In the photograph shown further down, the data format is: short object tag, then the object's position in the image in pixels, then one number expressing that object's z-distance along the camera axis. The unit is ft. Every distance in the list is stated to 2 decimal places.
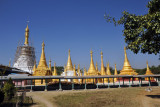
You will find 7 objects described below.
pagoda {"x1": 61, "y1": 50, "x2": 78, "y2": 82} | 134.97
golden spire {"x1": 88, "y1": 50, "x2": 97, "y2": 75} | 129.39
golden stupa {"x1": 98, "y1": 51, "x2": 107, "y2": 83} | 140.67
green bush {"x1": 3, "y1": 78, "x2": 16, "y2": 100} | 56.29
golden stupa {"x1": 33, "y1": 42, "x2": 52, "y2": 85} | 117.80
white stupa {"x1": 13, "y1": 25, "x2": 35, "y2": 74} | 151.43
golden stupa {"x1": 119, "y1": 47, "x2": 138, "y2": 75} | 129.85
